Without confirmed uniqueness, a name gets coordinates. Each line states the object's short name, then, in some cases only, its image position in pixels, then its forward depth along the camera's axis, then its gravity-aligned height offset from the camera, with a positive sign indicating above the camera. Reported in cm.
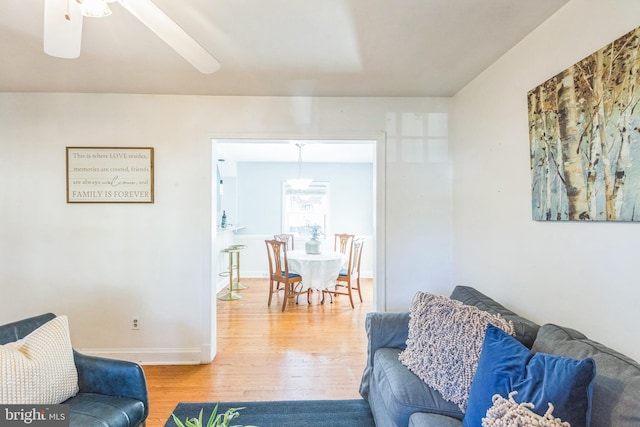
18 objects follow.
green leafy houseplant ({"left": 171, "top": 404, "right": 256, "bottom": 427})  90 -63
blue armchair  146 -84
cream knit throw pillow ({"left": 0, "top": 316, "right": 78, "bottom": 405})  123 -66
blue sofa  97 -67
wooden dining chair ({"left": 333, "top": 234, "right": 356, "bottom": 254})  521 -41
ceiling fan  113 +78
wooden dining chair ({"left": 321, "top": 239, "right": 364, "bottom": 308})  444 -78
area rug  191 -130
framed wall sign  267 +38
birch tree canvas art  117 +35
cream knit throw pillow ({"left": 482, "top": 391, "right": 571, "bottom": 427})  93 -64
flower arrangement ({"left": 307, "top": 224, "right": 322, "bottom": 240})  476 -23
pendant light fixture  528 +64
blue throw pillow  95 -56
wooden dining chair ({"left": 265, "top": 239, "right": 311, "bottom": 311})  425 -81
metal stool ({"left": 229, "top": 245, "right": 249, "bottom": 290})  526 -118
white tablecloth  422 -73
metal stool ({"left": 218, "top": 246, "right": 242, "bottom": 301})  475 -124
